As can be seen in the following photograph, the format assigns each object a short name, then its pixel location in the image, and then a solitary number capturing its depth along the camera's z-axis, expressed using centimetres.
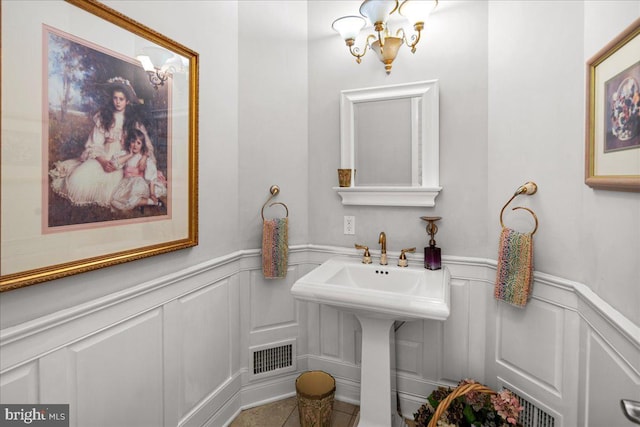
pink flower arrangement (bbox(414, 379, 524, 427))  155
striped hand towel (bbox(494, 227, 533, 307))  154
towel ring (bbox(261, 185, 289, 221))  206
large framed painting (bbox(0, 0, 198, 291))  97
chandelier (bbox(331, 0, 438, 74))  172
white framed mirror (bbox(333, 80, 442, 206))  189
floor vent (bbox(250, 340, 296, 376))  211
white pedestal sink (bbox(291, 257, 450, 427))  143
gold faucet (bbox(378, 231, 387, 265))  198
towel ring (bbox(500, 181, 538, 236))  158
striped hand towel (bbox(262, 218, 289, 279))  199
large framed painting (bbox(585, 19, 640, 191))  100
